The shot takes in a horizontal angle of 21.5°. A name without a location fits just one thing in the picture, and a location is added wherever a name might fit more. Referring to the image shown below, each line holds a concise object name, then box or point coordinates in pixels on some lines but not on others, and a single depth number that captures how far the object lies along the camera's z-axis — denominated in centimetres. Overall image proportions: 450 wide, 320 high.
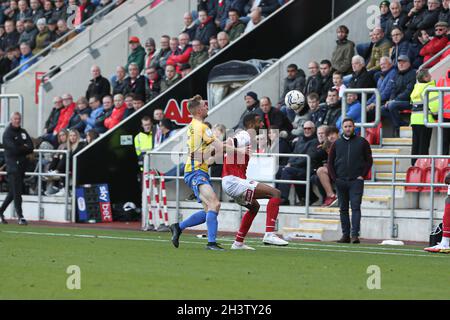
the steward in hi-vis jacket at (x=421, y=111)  2064
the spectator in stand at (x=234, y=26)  2705
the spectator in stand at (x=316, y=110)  2256
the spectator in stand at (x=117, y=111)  2664
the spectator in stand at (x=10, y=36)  3328
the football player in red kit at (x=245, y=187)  1611
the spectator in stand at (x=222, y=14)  2775
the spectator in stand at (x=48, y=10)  3303
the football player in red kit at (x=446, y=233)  1633
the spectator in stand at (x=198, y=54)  2709
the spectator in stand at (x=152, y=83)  2709
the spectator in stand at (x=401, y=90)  2172
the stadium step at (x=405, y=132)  2215
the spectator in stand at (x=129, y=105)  2636
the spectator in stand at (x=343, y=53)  2377
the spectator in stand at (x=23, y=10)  3378
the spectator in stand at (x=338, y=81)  2266
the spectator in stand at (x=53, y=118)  2850
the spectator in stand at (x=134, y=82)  2722
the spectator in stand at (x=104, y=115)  2709
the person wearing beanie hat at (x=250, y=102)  2367
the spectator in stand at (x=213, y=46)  2683
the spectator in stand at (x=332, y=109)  2238
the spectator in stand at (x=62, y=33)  3198
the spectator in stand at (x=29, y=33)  3275
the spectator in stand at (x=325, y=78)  2331
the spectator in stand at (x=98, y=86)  2830
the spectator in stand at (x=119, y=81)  2766
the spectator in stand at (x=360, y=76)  2233
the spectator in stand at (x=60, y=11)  3262
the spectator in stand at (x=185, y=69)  2697
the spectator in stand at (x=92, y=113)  2756
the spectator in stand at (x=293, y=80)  2405
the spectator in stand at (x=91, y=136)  2612
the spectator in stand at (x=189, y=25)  2819
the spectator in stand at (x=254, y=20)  2667
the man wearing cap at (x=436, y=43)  2212
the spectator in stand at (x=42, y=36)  3250
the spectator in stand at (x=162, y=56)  2781
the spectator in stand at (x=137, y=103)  2625
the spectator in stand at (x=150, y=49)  2852
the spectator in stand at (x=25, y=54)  3195
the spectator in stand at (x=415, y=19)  2273
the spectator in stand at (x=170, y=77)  2689
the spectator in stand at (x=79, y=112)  2792
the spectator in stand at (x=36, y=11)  3334
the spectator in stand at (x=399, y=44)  2238
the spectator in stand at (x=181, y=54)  2742
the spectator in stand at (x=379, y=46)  2308
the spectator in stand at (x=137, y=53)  2889
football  2053
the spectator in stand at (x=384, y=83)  2198
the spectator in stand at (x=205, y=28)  2752
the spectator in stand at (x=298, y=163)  2184
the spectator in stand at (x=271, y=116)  2272
